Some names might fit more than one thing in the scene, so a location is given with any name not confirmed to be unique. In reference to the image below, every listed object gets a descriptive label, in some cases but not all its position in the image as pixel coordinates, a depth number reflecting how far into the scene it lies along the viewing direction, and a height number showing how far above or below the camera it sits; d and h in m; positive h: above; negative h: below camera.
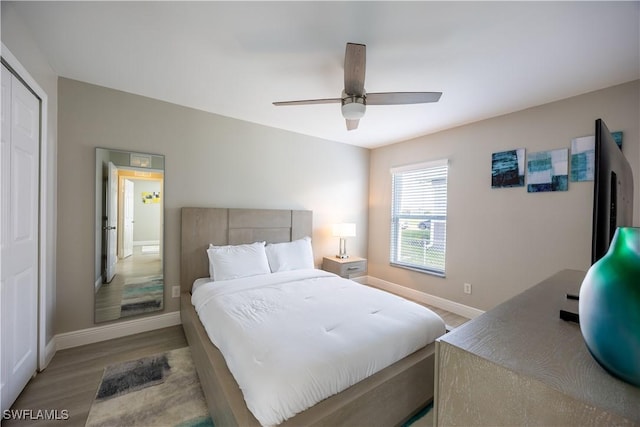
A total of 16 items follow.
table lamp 3.83 -0.30
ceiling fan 1.64 +0.84
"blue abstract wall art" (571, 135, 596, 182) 2.32 +0.54
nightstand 3.62 -0.81
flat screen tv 0.78 +0.09
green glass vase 0.49 -0.19
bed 1.18 -0.97
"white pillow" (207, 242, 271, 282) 2.61 -0.57
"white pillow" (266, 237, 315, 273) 2.99 -0.57
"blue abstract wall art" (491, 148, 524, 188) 2.75 +0.51
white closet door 1.48 -0.21
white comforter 1.17 -0.75
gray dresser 0.49 -0.36
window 3.53 -0.06
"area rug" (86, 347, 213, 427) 1.52 -1.29
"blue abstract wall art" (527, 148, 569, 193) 2.47 +0.45
